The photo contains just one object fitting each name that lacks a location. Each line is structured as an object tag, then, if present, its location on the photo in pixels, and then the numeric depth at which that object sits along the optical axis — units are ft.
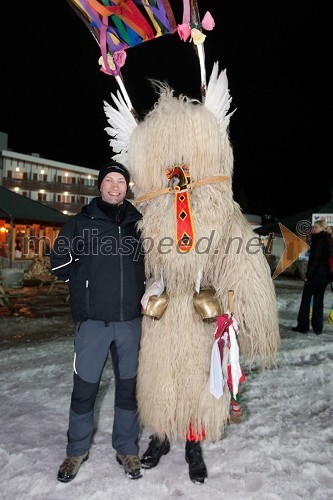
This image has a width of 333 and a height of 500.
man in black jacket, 7.52
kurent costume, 7.54
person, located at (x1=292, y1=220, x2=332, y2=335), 19.15
